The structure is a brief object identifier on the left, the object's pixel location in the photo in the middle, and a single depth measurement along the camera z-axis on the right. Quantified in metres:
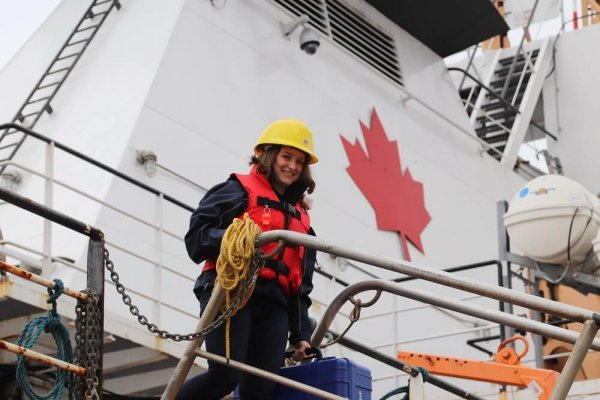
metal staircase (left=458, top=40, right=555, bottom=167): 13.70
